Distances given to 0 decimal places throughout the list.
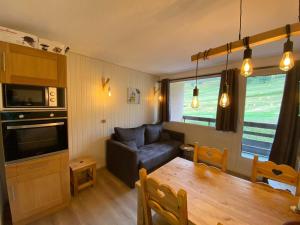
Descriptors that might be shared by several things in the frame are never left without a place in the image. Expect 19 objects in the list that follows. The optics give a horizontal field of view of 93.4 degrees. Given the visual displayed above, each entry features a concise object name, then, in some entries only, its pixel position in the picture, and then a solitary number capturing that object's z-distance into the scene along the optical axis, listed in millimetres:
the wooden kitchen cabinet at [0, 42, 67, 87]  1474
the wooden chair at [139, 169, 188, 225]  858
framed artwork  3631
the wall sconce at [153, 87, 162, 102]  4421
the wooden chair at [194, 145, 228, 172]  1655
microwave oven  1499
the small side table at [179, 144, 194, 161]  3396
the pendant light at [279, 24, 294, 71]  833
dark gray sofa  2496
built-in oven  1502
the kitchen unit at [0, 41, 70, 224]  1505
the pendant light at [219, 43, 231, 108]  1303
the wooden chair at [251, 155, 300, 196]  1298
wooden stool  2213
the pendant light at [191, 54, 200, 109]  1461
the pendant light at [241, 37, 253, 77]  963
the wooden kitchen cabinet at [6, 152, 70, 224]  1577
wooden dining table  937
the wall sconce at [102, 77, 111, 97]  3047
